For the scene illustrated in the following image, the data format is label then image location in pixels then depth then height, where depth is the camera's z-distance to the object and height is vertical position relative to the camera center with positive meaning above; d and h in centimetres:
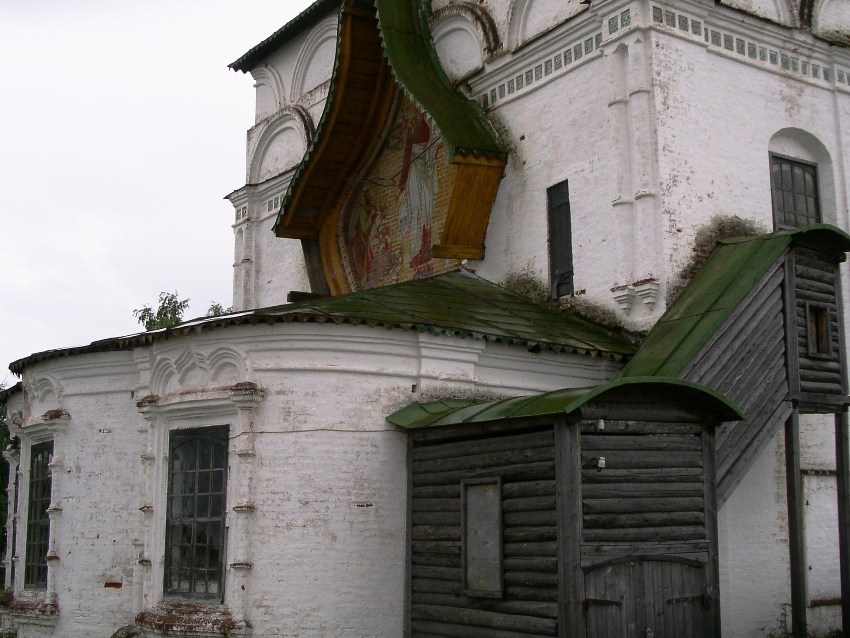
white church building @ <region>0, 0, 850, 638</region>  899 +130
